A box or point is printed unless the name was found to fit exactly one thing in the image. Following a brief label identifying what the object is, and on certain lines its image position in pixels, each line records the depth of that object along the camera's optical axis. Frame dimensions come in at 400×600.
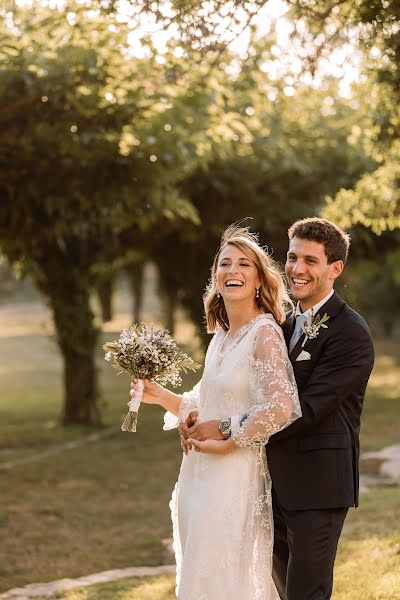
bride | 7.50
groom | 7.23
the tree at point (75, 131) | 16.32
